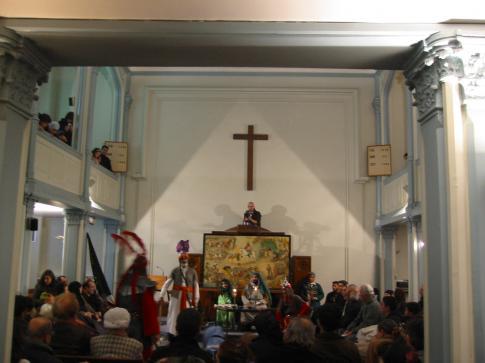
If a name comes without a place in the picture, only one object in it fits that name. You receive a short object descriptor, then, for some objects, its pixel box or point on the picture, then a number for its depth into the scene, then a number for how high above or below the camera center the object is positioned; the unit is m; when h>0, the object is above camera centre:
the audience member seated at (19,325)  4.55 -0.57
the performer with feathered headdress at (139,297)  7.05 -0.42
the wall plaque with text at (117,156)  16.61 +3.05
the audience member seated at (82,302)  9.72 -0.72
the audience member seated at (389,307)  7.66 -0.52
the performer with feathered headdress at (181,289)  10.62 -0.47
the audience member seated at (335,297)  10.98 -0.58
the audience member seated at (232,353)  3.51 -0.54
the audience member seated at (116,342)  4.71 -0.66
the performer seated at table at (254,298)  12.32 -0.71
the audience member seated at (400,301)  8.00 -0.48
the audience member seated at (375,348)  4.47 -0.63
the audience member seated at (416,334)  5.61 -0.64
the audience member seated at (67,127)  13.28 +3.11
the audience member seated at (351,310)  8.96 -0.66
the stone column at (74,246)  13.16 +0.35
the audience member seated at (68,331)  5.23 -0.64
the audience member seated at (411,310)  7.00 -0.50
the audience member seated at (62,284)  10.08 -0.41
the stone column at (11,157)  5.27 +0.96
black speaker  10.93 +0.68
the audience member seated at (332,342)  4.43 -0.59
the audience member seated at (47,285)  10.05 -0.44
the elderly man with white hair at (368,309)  7.75 -0.56
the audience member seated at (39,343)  4.36 -0.64
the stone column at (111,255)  16.94 +0.21
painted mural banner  15.78 +0.22
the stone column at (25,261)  11.48 -0.02
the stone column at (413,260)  12.96 +0.20
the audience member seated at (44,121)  11.73 +2.85
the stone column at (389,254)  16.30 +0.40
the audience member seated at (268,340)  4.09 -0.55
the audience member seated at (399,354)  3.70 -0.57
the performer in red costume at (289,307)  8.50 -0.64
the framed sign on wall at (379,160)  16.09 +3.04
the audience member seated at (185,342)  3.88 -0.54
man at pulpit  16.12 +1.34
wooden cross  17.38 +3.83
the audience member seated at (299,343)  4.09 -0.55
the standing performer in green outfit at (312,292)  12.51 -0.56
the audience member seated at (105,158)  16.19 +2.92
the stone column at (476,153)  4.88 +1.02
